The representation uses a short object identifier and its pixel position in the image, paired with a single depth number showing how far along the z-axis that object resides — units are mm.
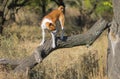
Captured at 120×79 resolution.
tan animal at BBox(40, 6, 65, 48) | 10164
